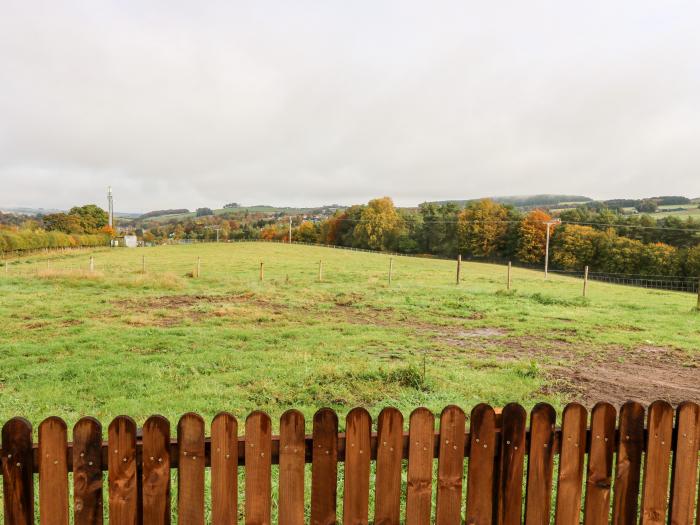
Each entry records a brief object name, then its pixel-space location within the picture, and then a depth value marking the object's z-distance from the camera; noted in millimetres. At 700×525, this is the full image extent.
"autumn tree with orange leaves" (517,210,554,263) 77562
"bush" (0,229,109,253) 57625
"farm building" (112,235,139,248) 78500
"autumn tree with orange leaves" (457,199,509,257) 84500
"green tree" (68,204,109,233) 100875
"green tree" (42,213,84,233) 95312
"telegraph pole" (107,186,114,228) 97350
